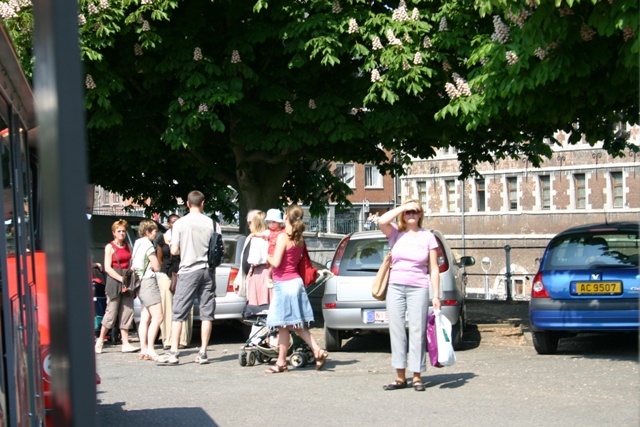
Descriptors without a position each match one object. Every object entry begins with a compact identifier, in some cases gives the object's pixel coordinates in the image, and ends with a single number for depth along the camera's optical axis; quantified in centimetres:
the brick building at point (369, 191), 8862
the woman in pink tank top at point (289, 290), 1055
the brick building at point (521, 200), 6581
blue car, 1118
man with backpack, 1140
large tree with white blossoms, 1429
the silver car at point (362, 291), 1226
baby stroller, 1122
